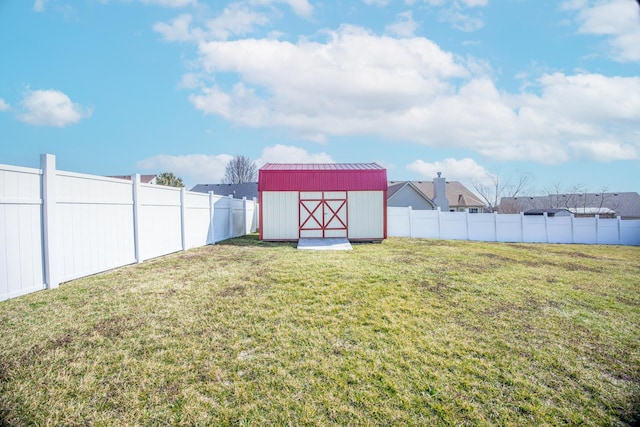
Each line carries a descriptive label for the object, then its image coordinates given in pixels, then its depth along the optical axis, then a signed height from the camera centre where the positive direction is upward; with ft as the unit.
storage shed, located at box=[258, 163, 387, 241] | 40.45 +1.26
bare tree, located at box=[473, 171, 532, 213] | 116.67 +4.43
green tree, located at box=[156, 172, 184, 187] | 114.83 +13.99
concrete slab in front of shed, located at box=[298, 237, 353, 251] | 33.27 -3.83
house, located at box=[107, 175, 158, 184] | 103.45 +13.20
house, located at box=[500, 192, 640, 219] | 97.50 +1.30
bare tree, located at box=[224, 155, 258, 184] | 157.99 +22.67
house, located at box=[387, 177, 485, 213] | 81.97 +3.53
